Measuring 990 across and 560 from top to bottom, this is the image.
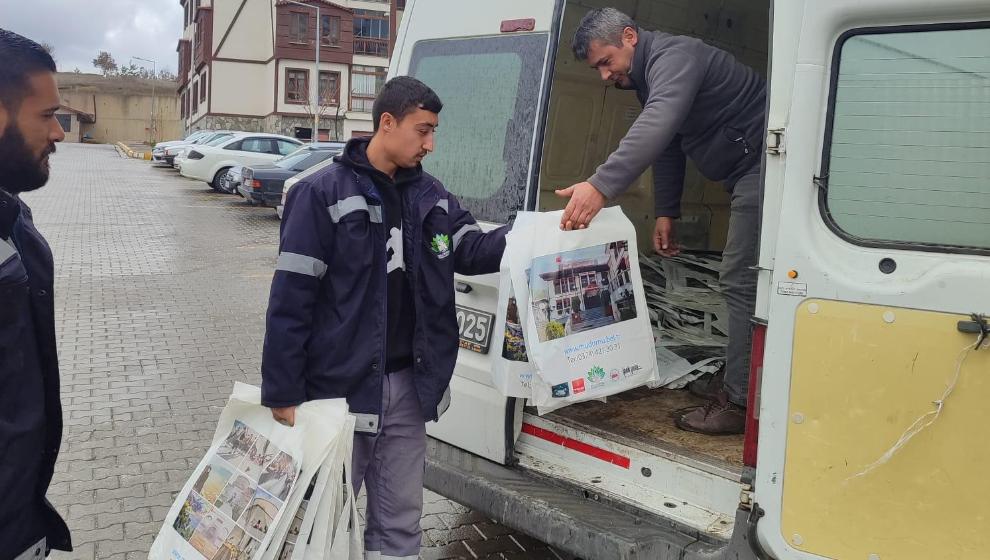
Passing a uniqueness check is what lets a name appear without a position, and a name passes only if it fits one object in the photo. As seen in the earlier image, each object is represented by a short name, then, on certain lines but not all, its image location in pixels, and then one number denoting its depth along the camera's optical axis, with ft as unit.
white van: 7.55
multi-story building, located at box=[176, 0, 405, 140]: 160.76
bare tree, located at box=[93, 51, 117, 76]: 270.44
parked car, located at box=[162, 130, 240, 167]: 96.99
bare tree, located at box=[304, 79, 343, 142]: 157.79
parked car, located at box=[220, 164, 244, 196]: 70.32
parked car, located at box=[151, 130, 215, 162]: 116.57
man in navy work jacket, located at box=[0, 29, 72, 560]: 6.59
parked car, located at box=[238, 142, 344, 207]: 63.21
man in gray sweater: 10.82
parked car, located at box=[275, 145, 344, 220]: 58.31
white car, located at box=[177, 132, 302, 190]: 80.48
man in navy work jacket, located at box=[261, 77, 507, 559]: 9.32
